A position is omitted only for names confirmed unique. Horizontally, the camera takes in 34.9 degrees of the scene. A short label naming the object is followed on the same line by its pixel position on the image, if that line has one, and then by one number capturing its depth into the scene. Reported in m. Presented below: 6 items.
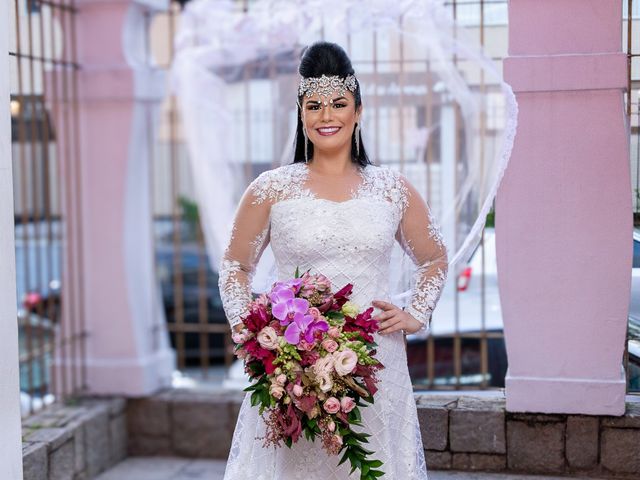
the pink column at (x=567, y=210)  3.80
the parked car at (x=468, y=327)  4.77
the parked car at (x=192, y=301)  9.07
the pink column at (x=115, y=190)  5.30
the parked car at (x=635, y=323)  3.88
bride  3.08
